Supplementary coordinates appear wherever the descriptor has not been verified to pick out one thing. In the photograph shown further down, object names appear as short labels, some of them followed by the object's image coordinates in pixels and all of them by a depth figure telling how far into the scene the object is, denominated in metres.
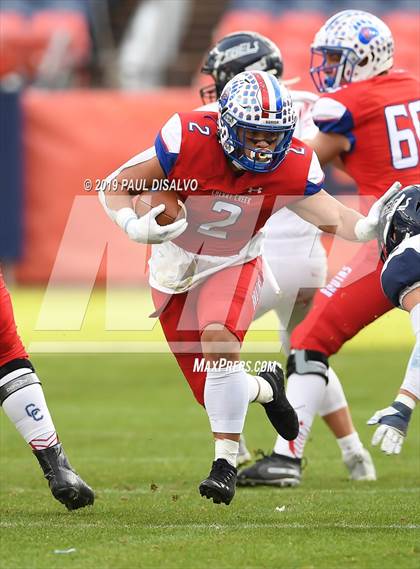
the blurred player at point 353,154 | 10.61
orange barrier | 26.12
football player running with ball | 8.82
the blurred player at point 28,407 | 8.91
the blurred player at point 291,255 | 11.15
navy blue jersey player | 8.04
